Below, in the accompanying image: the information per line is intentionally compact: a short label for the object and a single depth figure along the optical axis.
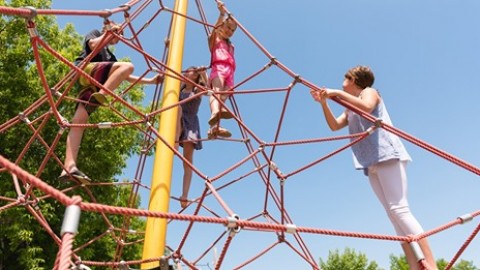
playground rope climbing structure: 1.21
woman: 2.17
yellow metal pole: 2.73
